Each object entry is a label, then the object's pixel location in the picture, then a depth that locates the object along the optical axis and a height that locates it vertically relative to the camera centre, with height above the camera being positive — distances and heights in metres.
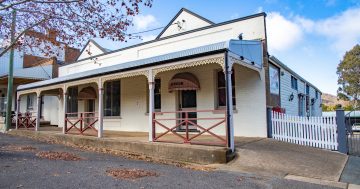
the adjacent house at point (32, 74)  19.95 +2.95
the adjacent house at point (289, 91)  11.60 +1.05
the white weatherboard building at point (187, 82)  9.07 +1.42
